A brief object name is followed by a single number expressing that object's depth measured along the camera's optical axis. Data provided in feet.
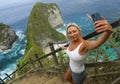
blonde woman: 3.79
